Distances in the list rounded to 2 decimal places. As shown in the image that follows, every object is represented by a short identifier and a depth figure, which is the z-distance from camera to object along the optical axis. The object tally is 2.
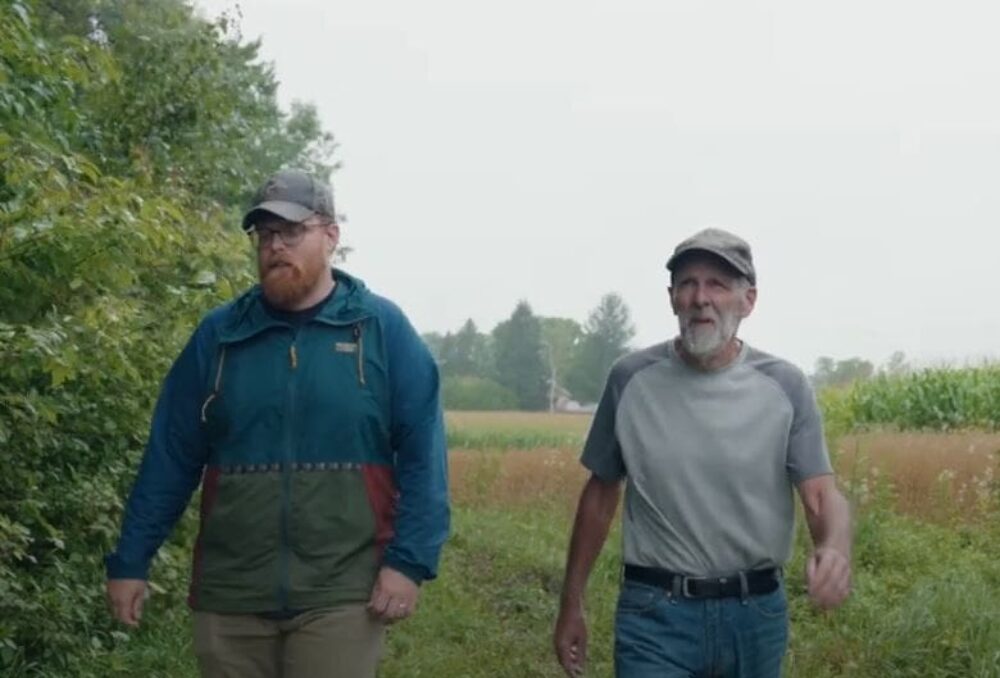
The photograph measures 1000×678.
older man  4.20
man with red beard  4.00
